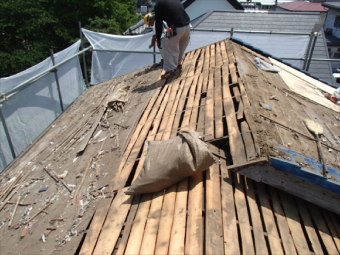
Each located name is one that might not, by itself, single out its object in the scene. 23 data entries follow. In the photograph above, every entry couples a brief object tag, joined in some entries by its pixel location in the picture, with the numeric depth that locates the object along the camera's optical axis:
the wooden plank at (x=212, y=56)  5.09
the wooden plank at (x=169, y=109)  3.32
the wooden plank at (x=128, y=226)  1.94
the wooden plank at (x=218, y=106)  2.79
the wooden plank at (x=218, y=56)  4.95
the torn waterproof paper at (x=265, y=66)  4.80
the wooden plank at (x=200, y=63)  5.03
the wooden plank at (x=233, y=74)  3.74
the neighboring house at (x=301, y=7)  28.67
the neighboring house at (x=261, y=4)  35.92
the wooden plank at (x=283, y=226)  1.86
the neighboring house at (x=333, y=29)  23.06
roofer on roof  4.77
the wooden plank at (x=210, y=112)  2.84
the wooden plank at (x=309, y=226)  1.94
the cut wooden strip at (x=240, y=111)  2.79
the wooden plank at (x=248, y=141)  2.21
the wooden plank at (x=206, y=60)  5.01
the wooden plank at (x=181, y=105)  3.25
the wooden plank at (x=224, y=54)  4.84
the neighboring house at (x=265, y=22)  11.39
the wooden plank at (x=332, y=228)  2.05
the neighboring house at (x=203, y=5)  16.31
